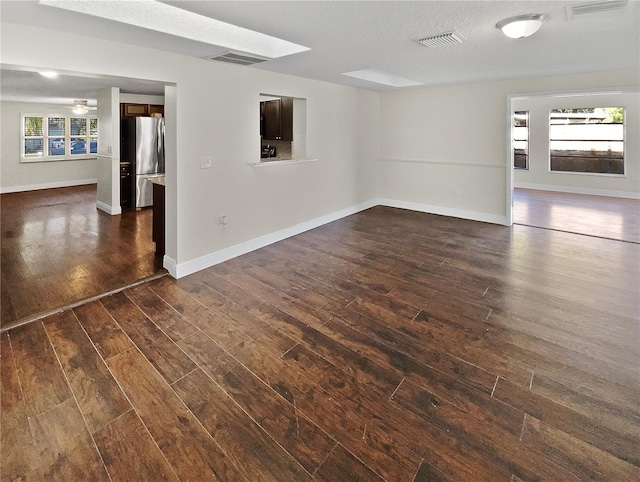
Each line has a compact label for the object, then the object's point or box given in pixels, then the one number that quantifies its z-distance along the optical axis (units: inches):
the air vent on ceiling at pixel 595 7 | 93.9
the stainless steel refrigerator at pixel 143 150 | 286.5
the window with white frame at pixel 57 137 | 370.9
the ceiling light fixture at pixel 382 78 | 213.0
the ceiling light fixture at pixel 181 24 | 97.3
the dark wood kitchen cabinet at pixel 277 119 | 235.5
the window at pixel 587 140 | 341.1
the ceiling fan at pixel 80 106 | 338.1
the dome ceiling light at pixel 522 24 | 102.4
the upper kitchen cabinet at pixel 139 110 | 299.0
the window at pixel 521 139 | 388.0
